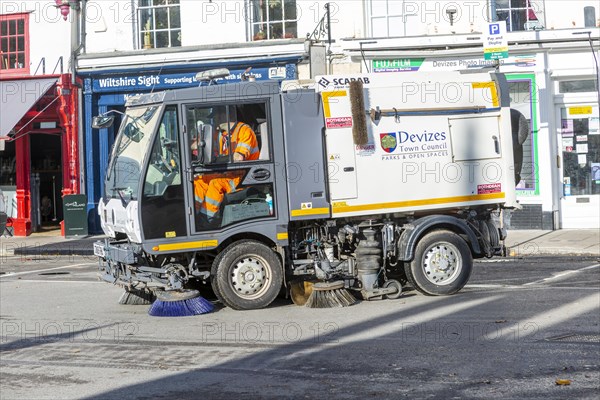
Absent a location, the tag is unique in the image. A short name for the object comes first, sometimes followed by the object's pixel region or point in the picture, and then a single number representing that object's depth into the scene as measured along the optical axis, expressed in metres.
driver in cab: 11.09
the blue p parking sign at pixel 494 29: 17.38
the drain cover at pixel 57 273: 16.16
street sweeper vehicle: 11.06
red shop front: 23.47
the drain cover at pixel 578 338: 8.91
